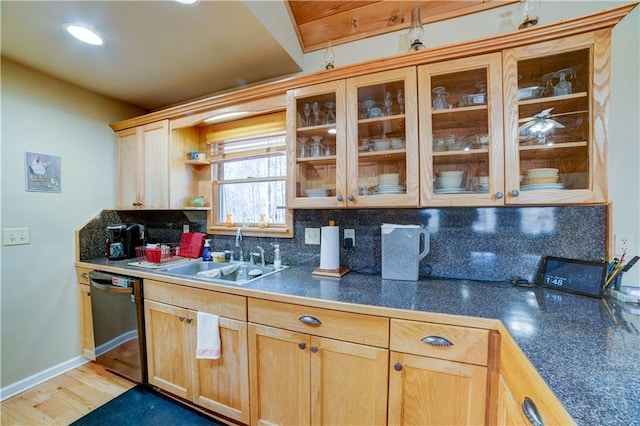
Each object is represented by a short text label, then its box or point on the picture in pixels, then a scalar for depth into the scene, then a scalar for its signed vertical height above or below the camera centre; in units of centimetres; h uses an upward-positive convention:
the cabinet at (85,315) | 211 -86
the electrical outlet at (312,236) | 187 -19
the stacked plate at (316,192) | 163 +12
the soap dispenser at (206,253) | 215 -35
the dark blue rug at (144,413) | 156 -128
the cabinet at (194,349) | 141 -84
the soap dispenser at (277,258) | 184 -34
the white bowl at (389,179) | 147 +18
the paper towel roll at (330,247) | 162 -23
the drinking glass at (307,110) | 168 +67
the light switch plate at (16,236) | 179 -16
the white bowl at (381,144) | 150 +39
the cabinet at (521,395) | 57 -50
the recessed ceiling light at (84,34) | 150 +109
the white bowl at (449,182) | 137 +14
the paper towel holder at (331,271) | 159 -39
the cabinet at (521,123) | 113 +42
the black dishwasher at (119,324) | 175 -80
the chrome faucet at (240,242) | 205 -25
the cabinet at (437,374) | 98 -66
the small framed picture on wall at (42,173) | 189 +32
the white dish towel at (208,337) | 144 -71
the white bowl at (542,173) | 123 +17
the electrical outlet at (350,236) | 175 -18
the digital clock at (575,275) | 117 -33
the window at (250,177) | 202 +30
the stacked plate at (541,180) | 121 +13
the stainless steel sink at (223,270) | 182 -44
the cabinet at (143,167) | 217 +41
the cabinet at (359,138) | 140 +43
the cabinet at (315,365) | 112 -74
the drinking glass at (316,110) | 167 +66
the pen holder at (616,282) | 118 -35
